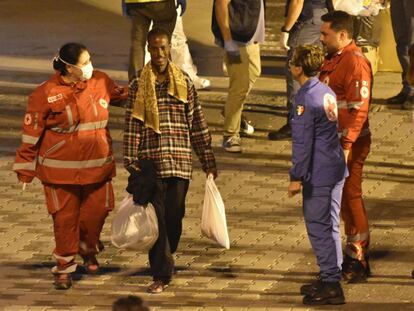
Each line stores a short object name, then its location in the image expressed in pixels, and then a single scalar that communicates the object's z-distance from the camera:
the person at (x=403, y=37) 27.56
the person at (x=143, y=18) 26.41
